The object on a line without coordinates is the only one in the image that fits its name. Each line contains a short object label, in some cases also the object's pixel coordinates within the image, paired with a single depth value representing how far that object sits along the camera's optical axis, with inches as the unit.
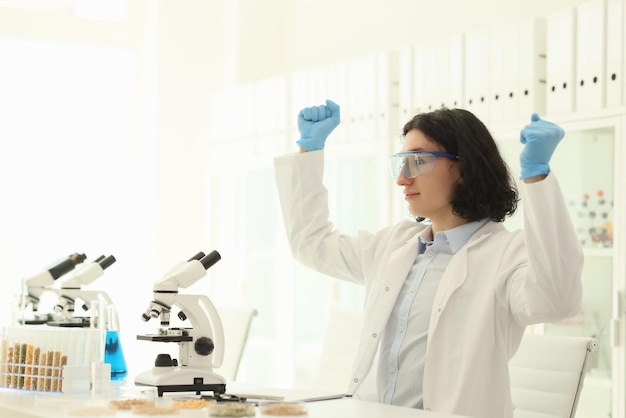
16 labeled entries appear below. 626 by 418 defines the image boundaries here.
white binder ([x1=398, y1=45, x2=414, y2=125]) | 147.3
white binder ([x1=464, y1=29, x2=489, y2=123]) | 134.1
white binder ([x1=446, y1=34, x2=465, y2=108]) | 137.9
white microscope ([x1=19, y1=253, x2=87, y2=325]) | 106.8
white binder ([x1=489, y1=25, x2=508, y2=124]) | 130.3
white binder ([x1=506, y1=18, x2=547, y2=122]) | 126.9
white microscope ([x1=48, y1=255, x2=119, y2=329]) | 102.1
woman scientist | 73.5
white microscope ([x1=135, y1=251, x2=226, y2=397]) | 80.6
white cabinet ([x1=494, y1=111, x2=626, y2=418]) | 115.8
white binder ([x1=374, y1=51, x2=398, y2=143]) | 151.1
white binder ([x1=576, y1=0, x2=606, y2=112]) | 118.0
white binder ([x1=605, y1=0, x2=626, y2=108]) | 115.2
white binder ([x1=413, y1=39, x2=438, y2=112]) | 142.3
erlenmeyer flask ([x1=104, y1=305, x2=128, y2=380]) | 92.5
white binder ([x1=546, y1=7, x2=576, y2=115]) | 122.2
